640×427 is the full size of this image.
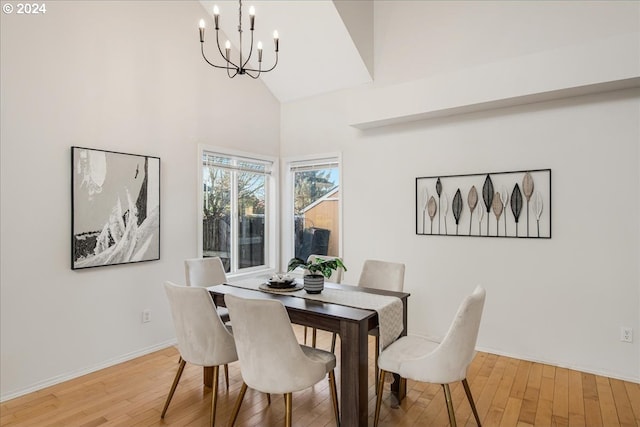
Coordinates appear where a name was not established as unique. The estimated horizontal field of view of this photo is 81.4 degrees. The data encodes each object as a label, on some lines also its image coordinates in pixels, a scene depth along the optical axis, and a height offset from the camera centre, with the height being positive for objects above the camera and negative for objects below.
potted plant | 2.68 -0.43
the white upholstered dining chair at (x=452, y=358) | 2.01 -0.82
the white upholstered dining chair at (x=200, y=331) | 2.19 -0.72
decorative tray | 2.79 -0.57
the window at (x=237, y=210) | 4.26 +0.03
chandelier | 2.24 +1.19
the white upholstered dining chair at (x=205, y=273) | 3.31 -0.56
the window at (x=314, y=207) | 4.71 +0.08
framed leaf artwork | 3.34 +0.09
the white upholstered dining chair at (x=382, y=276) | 3.18 -0.56
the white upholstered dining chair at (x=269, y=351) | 1.90 -0.74
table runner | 2.36 -0.60
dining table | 2.12 -0.71
